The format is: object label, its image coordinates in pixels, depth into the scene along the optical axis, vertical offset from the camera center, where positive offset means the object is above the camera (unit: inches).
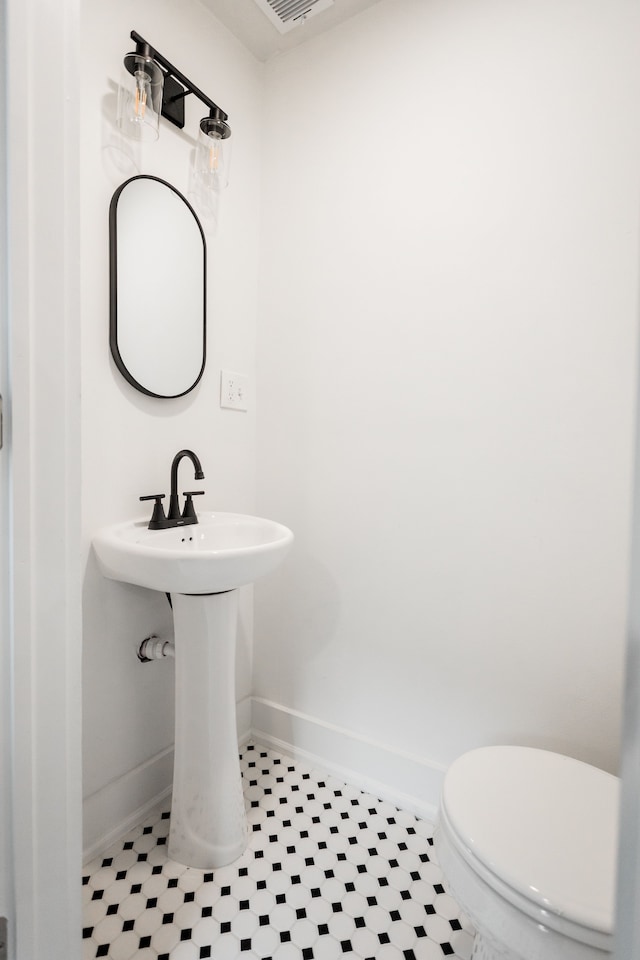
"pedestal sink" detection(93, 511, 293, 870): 47.3 -26.6
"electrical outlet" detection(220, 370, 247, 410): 62.6 +10.3
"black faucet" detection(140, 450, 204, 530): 50.6 -4.9
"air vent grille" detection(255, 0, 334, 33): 56.4 +55.7
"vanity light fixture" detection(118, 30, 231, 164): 45.9 +38.7
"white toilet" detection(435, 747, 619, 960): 27.5 -25.3
